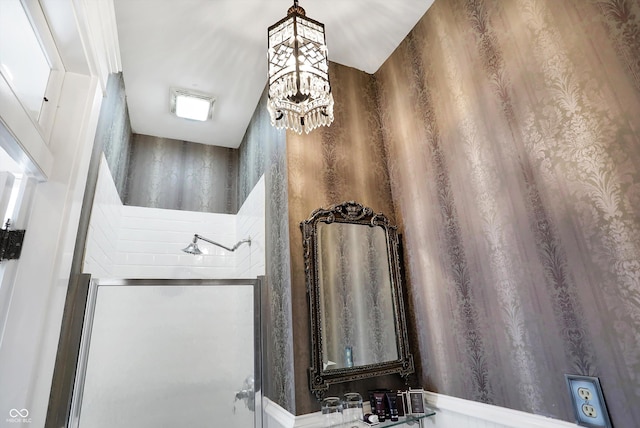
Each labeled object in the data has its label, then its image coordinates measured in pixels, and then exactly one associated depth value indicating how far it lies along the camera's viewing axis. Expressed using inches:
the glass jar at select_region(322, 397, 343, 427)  52.6
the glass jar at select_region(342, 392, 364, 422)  53.6
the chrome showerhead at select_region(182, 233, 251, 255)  96.0
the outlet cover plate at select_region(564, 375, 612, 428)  35.9
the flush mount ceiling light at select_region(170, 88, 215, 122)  91.4
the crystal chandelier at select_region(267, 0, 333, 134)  49.1
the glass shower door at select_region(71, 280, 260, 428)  54.2
